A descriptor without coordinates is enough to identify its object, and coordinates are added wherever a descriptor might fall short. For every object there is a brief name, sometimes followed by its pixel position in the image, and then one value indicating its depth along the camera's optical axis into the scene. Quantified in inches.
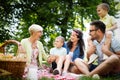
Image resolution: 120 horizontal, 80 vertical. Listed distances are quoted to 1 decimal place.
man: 147.5
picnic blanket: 141.6
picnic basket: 131.5
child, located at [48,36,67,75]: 163.4
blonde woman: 158.7
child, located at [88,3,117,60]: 172.0
